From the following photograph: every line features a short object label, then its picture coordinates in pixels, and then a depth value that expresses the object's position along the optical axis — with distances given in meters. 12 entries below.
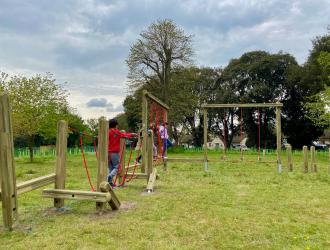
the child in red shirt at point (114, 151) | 9.02
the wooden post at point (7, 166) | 5.14
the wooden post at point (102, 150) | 6.60
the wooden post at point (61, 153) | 6.71
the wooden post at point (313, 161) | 14.07
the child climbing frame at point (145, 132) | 9.60
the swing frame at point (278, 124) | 14.00
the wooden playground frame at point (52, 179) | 5.17
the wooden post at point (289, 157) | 14.41
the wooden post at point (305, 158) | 13.99
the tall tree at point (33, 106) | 21.45
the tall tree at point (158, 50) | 35.25
